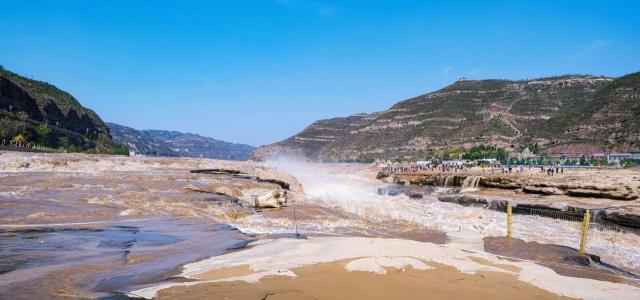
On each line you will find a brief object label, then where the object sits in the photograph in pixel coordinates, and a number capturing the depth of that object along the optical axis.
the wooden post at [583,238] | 11.97
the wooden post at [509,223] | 13.78
